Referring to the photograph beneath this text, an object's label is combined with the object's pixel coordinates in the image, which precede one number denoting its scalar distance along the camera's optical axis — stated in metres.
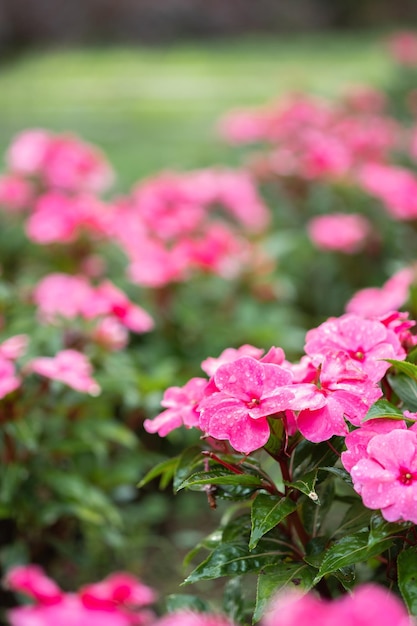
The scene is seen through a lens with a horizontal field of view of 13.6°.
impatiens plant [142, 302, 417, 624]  0.93
